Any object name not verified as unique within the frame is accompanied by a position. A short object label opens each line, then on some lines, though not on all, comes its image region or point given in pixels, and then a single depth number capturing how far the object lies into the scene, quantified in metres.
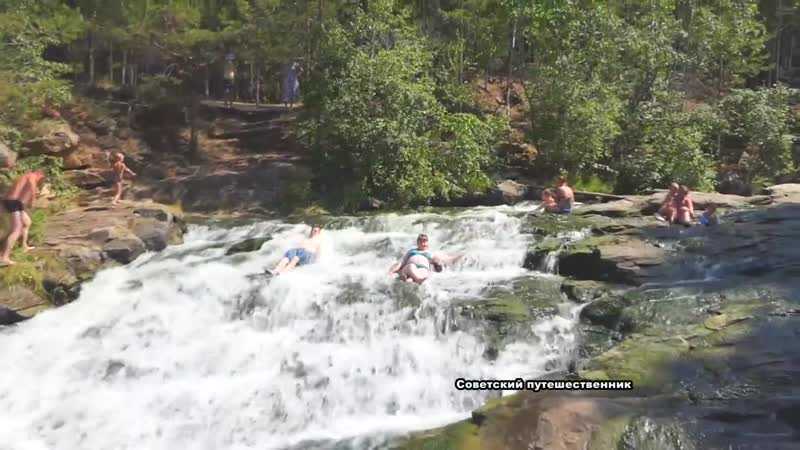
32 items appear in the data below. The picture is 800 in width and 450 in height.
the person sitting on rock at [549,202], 14.66
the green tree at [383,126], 18.00
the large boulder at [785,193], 14.13
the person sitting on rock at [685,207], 12.53
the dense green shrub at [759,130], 20.91
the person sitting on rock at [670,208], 12.73
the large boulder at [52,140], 17.03
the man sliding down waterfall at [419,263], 10.12
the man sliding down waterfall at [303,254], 10.76
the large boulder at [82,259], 11.12
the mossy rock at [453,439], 5.62
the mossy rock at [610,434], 5.26
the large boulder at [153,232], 13.14
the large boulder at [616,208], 13.81
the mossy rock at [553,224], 12.54
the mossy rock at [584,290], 9.15
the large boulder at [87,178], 17.84
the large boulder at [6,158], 12.96
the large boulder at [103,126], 21.98
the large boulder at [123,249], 12.01
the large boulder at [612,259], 9.69
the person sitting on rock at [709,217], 12.32
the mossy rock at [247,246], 12.78
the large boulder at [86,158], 18.45
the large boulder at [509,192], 18.34
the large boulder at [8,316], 9.52
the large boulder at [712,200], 14.13
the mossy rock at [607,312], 8.29
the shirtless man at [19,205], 10.48
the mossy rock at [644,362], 6.29
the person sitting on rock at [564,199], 14.52
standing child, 16.08
